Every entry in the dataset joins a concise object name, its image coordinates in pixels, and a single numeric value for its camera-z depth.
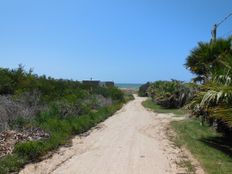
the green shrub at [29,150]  5.43
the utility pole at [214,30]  10.98
